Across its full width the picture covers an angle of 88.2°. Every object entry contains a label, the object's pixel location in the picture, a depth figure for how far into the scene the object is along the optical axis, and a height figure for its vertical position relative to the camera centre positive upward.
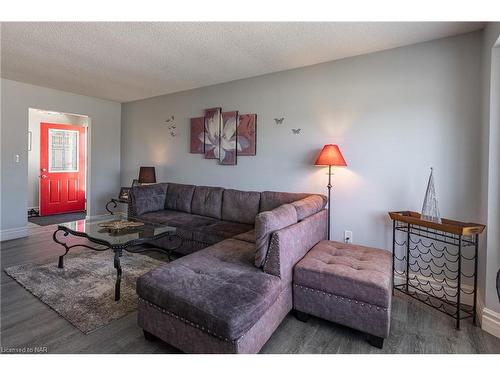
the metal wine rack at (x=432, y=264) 2.15 -0.72
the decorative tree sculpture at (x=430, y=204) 2.10 -0.15
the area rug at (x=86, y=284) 1.94 -0.97
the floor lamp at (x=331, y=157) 2.60 +0.27
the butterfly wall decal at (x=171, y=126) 4.36 +0.94
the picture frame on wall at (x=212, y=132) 3.78 +0.74
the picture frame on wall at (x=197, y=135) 3.96 +0.71
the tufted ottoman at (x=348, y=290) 1.61 -0.70
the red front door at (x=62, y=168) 5.33 +0.22
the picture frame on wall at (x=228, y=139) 3.61 +0.61
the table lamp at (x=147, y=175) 4.38 +0.08
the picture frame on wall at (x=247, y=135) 3.43 +0.64
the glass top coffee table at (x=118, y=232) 2.26 -0.53
